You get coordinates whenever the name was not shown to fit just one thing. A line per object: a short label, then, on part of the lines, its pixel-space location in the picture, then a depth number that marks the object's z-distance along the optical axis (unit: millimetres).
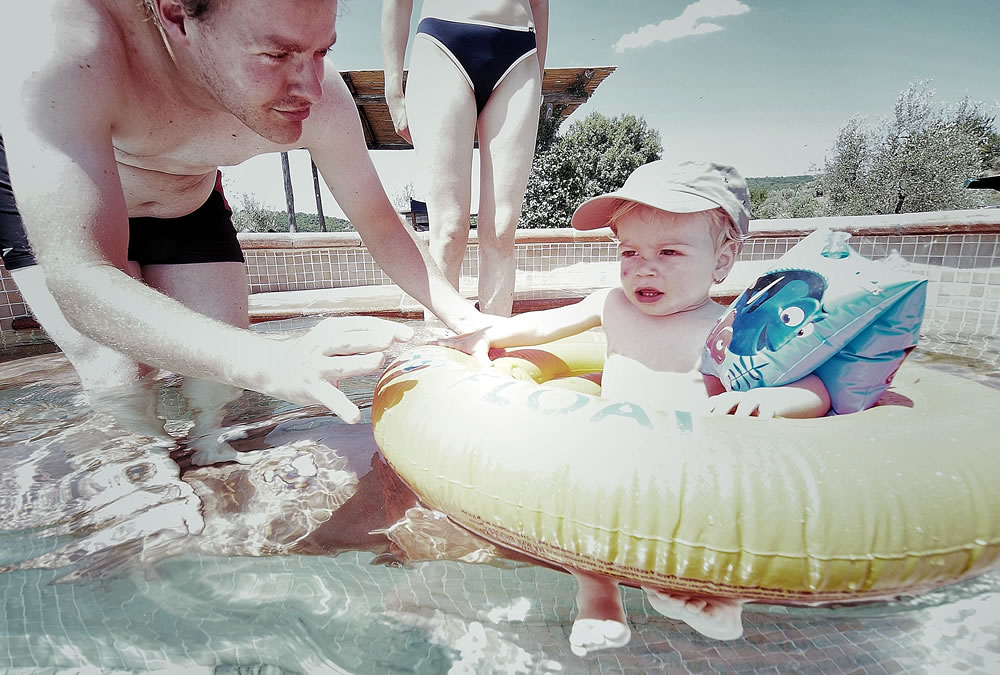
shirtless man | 1126
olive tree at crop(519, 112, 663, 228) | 16359
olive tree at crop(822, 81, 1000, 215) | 14430
